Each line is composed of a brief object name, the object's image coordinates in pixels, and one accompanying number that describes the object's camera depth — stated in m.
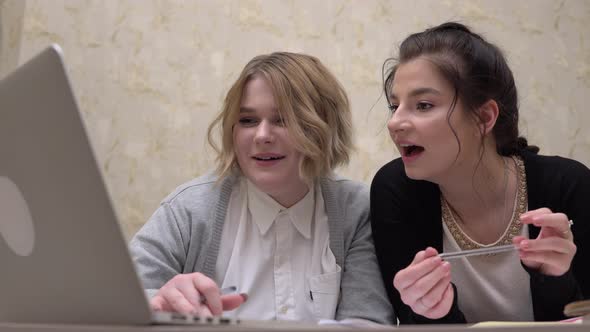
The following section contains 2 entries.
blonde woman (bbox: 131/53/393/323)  1.28
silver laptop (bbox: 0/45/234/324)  0.42
